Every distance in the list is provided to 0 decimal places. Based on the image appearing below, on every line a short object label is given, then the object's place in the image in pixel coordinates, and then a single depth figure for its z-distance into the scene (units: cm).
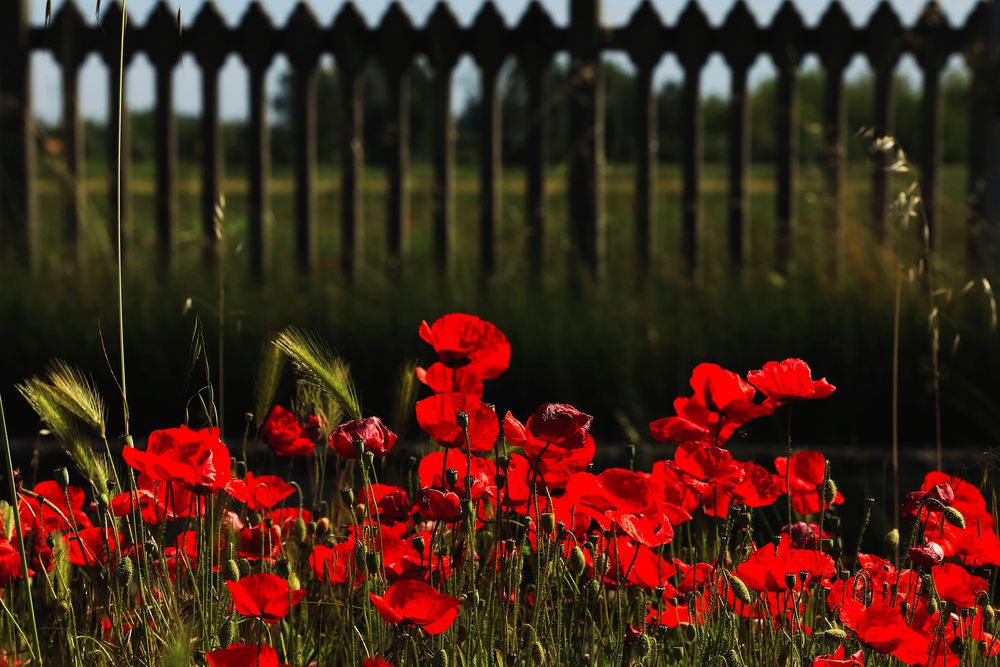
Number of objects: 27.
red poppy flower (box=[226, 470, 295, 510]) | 655
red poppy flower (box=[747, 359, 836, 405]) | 572
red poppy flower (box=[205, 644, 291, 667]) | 479
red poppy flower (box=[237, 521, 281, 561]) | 648
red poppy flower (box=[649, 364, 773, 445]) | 590
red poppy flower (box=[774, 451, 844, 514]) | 664
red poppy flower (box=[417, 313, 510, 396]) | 579
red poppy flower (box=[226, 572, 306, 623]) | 496
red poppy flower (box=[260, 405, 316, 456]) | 627
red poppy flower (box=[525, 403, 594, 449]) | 507
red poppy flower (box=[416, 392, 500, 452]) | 552
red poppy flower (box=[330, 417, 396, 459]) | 533
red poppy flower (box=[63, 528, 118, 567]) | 635
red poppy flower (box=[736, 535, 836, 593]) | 548
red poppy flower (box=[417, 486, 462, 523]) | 516
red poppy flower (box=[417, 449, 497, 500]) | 577
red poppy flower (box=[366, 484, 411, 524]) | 578
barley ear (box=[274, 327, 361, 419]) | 547
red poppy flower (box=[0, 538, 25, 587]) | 595
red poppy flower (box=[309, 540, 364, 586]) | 618
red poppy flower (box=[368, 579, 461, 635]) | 474
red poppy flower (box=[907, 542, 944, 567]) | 553
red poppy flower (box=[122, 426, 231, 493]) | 541
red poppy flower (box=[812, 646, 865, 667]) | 471
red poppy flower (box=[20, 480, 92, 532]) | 688
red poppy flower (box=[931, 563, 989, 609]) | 572
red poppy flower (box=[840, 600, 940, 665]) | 481
